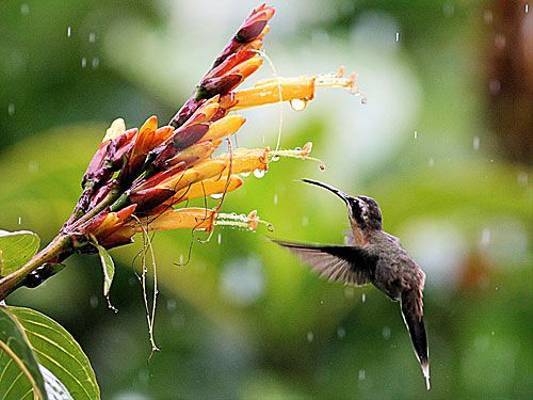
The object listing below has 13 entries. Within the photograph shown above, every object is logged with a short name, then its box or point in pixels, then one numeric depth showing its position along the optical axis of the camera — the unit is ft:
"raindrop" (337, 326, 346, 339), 17.69
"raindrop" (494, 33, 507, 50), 22.11
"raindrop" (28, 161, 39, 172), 14.26
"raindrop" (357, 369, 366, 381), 17.81
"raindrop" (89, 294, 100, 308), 19.01
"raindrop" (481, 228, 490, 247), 18.86
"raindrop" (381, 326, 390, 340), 17.97
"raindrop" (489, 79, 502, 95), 21.91
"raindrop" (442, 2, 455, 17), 25.91
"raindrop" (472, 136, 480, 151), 21.64
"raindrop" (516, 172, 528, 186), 18.16
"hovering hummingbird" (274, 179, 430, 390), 8.89
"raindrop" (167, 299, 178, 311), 18.21
